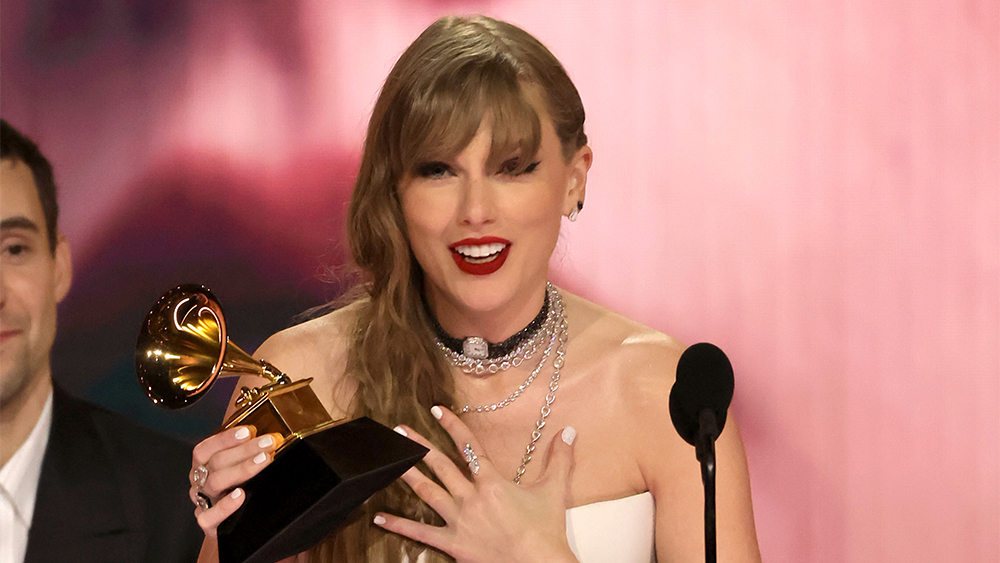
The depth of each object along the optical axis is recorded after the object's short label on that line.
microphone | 7.78
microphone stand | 7.77
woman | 8.02
